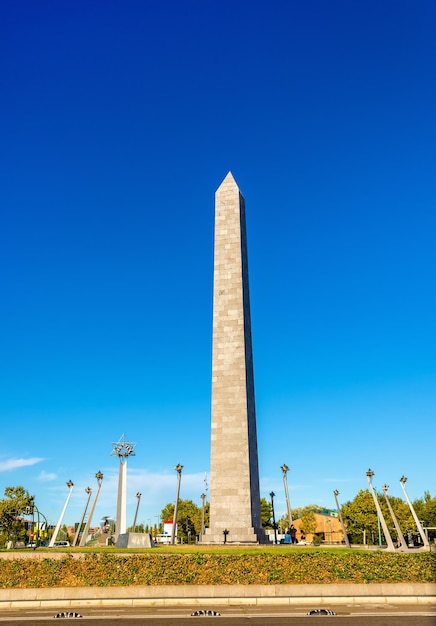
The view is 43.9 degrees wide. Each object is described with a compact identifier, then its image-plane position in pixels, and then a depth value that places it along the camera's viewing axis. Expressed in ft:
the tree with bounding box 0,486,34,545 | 199.21
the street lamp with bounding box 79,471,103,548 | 170.81
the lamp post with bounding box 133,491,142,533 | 247.40
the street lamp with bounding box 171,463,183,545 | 183.42
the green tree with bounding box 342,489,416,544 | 284.82
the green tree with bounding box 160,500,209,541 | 350.29
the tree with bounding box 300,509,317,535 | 392.27
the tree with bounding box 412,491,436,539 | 288.92
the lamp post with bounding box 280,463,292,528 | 207.82
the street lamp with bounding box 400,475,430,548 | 179.01
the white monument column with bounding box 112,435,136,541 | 150.61
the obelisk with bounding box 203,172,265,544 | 116.16
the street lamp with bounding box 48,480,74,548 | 166.62
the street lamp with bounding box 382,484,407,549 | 177.72
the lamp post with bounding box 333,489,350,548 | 209.47
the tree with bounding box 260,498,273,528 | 328.29
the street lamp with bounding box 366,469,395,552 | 154.36
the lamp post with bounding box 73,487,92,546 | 182.17
